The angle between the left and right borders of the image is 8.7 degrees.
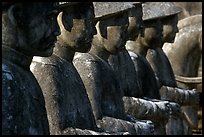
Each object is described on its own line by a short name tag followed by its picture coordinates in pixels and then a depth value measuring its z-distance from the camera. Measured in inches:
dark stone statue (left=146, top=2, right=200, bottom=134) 542.9
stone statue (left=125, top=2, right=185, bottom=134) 500.8
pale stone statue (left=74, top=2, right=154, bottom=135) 377.1
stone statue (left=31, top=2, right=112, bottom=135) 325.4
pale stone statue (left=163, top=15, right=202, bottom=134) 680.3
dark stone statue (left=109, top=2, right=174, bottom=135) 447.8
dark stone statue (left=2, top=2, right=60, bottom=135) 259.1
